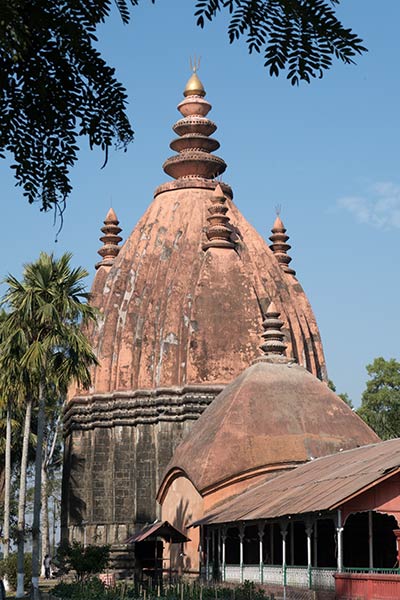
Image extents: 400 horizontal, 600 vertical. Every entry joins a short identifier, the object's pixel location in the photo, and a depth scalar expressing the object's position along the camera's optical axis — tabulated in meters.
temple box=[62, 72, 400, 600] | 30.55
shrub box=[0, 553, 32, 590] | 35.69
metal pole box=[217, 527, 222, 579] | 27.94
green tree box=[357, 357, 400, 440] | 54.59
